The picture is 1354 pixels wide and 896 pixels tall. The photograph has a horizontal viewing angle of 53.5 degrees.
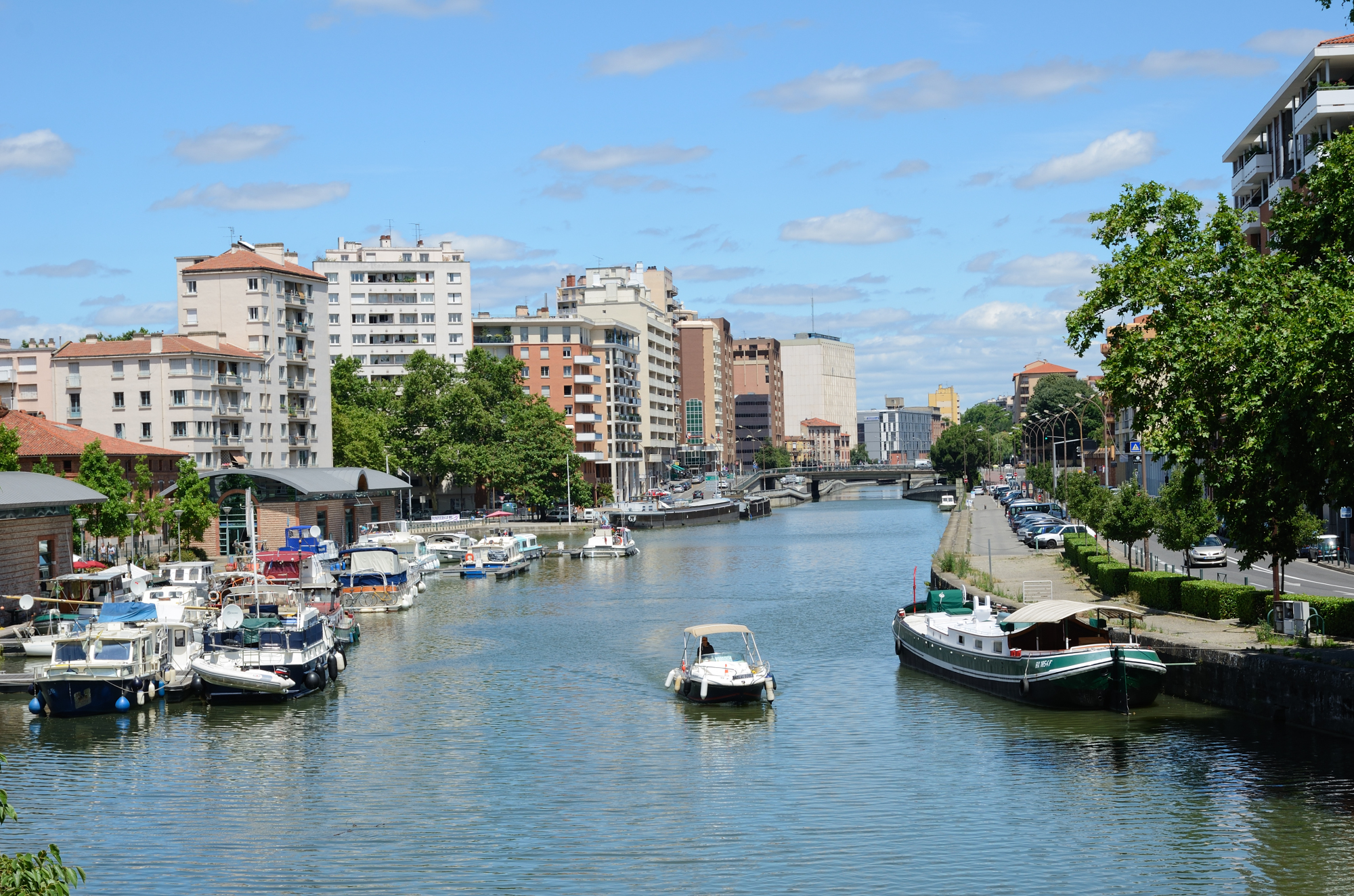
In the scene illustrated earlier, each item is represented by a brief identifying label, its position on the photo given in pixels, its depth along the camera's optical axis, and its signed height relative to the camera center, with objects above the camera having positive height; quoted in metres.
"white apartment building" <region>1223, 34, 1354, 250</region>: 70.00 +19.44
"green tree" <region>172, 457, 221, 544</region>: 88.62 -0.14
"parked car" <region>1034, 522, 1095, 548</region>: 84.94 -4.08
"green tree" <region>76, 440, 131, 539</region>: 77.69 +0.88
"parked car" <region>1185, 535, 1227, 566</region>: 65.75 -4.37
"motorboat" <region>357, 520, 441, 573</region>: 92.44 -3.74
